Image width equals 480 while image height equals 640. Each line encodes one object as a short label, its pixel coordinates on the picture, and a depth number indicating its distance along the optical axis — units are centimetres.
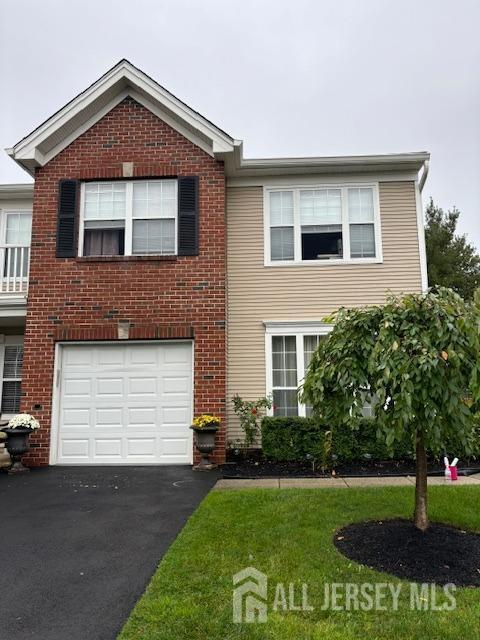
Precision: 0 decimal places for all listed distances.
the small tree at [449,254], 2503
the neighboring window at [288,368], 952
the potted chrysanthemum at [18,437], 800
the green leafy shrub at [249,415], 909
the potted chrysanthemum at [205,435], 804
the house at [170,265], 873
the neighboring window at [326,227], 998
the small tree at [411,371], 379
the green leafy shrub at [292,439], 850
